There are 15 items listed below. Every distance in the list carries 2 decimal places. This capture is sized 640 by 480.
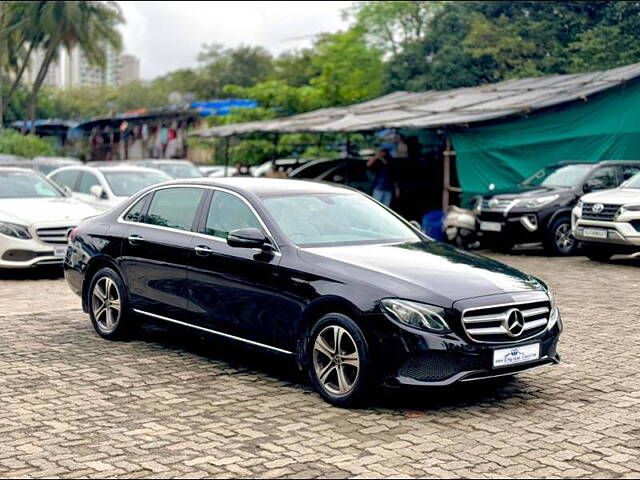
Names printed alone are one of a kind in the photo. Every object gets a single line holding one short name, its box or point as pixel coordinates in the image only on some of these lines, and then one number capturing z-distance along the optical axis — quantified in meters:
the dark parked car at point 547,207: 16.86
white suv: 14.70
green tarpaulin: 18.80
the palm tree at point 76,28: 48.62
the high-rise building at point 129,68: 153.00
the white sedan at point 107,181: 16.97
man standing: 22.11
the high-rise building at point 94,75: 137.93
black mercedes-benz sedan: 6.34
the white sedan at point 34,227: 13.43
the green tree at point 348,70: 36.38
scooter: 18.02
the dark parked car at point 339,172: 25.73
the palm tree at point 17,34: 48.94
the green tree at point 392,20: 41.88
